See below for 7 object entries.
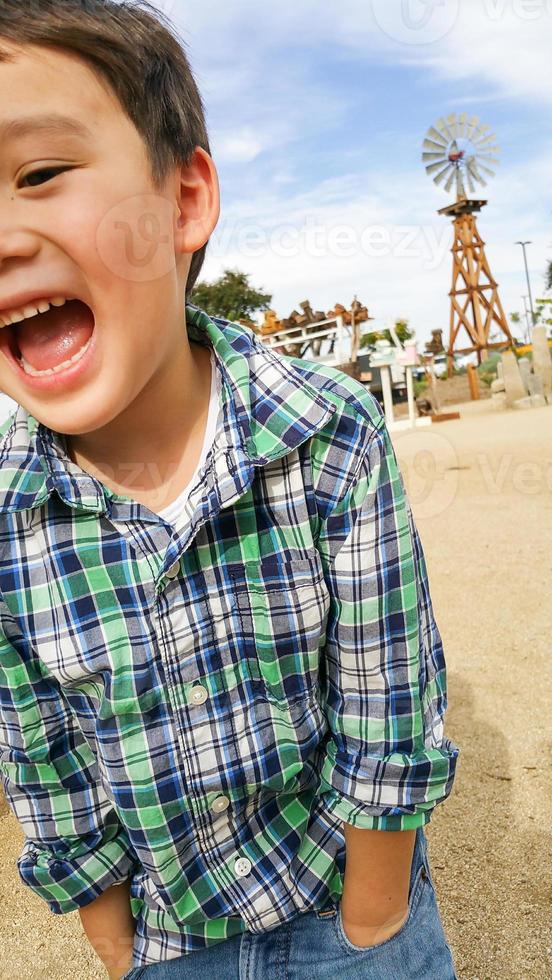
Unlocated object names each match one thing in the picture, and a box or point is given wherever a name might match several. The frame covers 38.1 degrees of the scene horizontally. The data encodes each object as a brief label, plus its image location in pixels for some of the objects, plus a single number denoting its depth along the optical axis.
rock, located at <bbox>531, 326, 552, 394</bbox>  14.91
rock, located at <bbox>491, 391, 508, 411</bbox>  16.20
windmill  27.30
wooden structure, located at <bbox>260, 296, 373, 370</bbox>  16.83
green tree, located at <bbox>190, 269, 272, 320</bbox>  32.53
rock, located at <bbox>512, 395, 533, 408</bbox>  15.02
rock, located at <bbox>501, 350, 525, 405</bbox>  15.27
